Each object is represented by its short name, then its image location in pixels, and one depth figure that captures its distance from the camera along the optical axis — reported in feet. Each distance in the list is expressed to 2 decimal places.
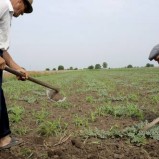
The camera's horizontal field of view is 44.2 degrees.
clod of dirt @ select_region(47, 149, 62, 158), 7.74
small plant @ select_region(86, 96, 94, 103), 15.95
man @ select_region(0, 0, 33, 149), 7.17
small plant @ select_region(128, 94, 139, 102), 15.90
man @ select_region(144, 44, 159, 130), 8.63
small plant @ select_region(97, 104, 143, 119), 11.60
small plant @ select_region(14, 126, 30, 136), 9.88
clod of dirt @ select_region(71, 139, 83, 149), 8.24
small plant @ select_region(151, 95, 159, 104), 14.85
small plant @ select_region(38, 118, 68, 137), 9.57
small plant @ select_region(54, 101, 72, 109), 14.08
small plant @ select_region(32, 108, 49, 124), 11.20
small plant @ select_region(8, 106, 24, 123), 11.34
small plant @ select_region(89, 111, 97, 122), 11.01
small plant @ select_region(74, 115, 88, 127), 10.36
